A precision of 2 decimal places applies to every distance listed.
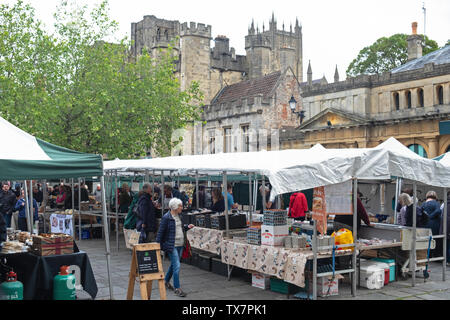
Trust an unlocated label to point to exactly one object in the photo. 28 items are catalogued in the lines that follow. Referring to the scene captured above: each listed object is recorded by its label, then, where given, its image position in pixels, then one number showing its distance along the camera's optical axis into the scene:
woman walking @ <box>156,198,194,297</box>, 8.66
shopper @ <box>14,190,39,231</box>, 14.26
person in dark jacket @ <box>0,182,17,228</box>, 13.31
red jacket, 14.77
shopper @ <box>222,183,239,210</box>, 15.00
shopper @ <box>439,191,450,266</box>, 12.35
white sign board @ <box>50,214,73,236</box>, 15.15
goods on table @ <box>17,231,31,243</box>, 9.00
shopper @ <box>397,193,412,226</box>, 11.73
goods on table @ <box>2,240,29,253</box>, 7.94
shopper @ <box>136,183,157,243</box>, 10.84
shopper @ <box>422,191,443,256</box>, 12.61
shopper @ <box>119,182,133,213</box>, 16.28
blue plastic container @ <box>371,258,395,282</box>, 10.24
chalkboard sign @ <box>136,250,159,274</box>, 7.69
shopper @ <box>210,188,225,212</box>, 12.91
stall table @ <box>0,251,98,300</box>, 7.60
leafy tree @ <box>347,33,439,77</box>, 44.00
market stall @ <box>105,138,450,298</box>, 8.38
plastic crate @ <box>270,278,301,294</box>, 9.02
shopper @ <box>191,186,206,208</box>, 18.17
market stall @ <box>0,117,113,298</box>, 7.07
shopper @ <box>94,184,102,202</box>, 20.33
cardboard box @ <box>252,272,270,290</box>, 9.58
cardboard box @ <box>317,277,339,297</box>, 8.90
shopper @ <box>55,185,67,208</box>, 19.39
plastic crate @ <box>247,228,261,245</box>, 9.46
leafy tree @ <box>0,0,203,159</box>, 23.03
